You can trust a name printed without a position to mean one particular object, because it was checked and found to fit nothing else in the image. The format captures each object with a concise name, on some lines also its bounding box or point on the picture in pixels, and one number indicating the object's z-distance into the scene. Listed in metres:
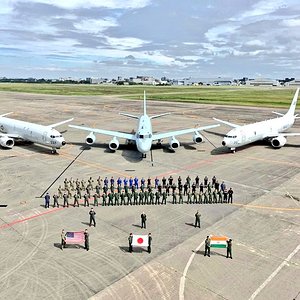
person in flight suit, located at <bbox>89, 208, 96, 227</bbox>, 23.01
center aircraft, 41.00
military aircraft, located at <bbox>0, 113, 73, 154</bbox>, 43.88
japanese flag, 19.66
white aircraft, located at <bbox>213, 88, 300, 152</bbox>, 44.62
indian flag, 19.48
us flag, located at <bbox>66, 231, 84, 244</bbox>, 20.23
